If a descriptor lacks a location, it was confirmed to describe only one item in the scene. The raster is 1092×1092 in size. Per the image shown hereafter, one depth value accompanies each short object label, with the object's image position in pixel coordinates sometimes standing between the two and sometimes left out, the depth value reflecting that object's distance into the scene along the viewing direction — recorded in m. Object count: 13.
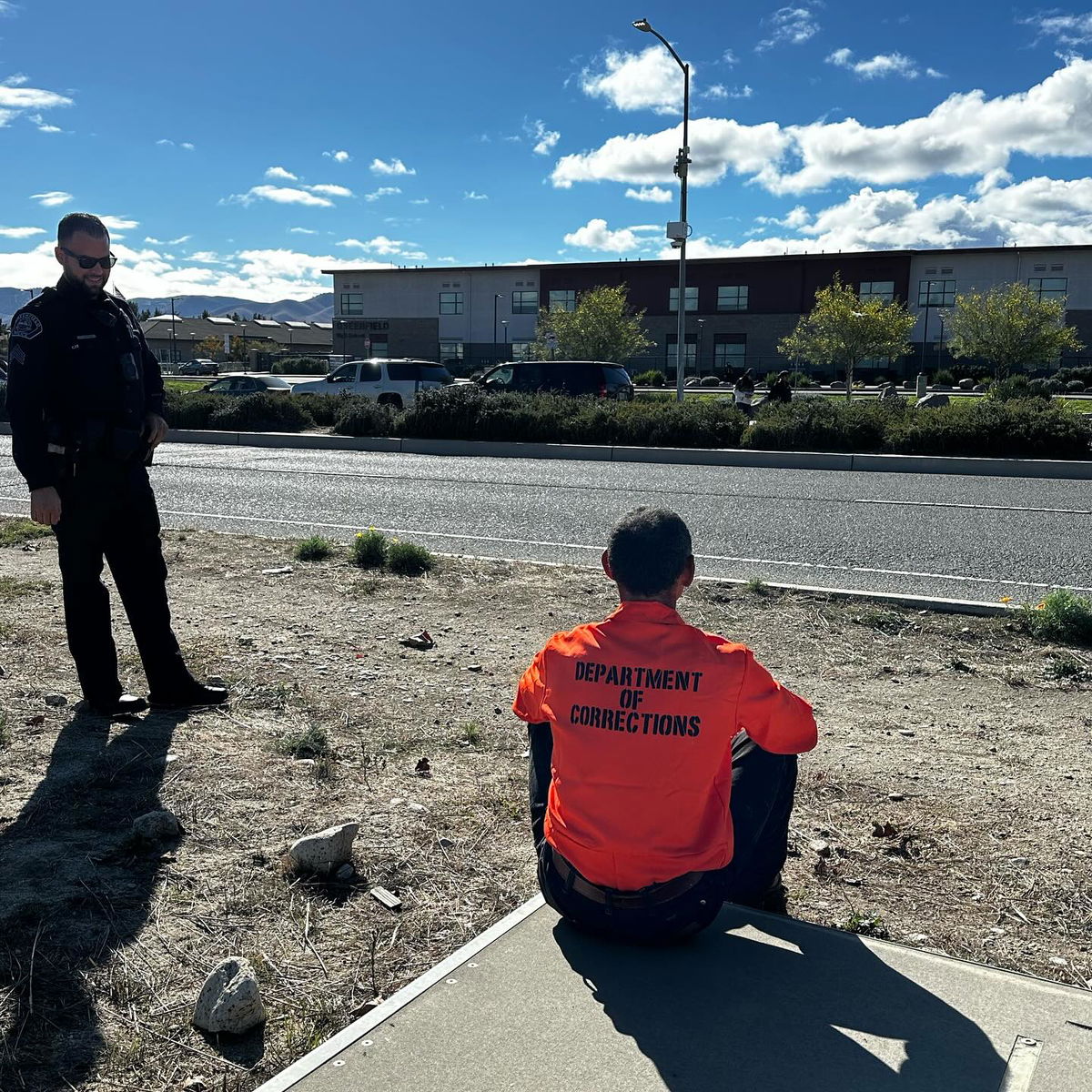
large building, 65.06
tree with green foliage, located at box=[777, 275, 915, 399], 49.75
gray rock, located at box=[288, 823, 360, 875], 3.20
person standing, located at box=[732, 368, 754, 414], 24.83
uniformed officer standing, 4.14
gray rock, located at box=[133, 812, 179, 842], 3.37
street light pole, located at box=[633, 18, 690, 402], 24.78
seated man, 2.53
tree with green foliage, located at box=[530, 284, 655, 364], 57.97
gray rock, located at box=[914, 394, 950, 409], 31.41
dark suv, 24.97
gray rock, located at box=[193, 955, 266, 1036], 2.45
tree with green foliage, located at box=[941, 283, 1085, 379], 47.66
